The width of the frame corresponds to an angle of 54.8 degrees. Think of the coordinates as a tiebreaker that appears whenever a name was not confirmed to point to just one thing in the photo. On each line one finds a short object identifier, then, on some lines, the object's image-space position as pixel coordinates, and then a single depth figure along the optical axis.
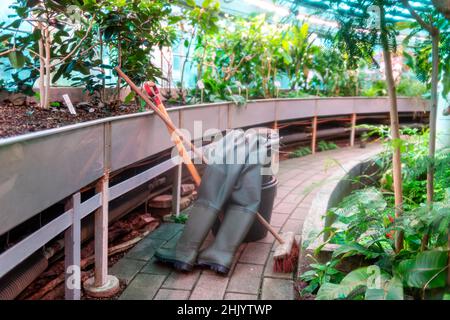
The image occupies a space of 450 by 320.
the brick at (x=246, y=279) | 2.58
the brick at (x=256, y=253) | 3.00
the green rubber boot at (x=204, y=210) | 2.82
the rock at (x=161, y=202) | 3.93
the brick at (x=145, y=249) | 3.06
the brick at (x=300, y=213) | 3.92
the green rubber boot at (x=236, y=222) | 2.78
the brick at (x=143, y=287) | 2.50
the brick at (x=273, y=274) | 2.74
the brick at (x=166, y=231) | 3.44
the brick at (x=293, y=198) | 4.43
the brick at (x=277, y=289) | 2.47
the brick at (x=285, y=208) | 4.09
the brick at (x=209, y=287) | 2.48
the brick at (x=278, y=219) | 3.72
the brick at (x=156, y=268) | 2.80
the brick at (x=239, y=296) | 2.47
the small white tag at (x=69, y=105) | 2.88
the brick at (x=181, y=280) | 2.61
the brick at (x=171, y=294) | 2.47
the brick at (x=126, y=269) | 2.74
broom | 2.78
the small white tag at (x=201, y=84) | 4.48
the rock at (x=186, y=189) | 4.29
